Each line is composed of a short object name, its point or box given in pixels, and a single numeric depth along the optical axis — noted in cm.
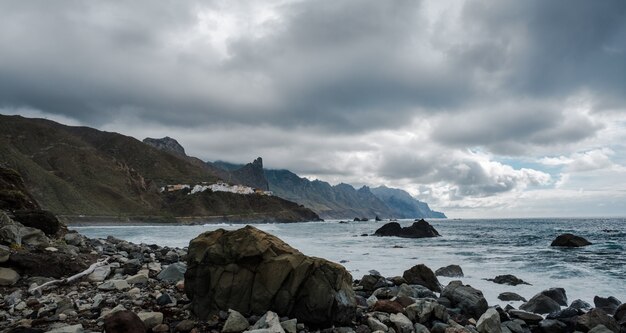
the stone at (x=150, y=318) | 858
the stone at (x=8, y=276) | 1156
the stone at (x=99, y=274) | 1340
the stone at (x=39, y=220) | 1997
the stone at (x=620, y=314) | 1305
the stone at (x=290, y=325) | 891
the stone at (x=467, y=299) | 1364
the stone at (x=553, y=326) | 1227
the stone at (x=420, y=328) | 1021
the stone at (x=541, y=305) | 1490
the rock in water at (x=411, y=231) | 7881
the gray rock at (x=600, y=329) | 1130
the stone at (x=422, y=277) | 1872
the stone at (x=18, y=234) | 1534
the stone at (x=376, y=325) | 988
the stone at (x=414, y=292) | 1519
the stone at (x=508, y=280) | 2098
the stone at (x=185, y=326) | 875
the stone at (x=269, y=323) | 833
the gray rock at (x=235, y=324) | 874
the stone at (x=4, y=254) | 1246
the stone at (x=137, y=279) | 1282
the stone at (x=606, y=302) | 1591
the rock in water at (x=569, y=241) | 4947
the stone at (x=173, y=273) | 1384
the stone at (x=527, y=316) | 1307
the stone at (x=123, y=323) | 764
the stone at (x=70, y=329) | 756
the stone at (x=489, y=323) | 1120
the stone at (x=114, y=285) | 1174
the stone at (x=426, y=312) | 1137
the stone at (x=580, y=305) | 1561
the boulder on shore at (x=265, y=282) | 977
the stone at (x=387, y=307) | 1187
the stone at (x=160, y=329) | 842
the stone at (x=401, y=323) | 1030
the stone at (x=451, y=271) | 2372
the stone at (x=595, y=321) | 1215
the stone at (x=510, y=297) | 1731
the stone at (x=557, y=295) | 1654
